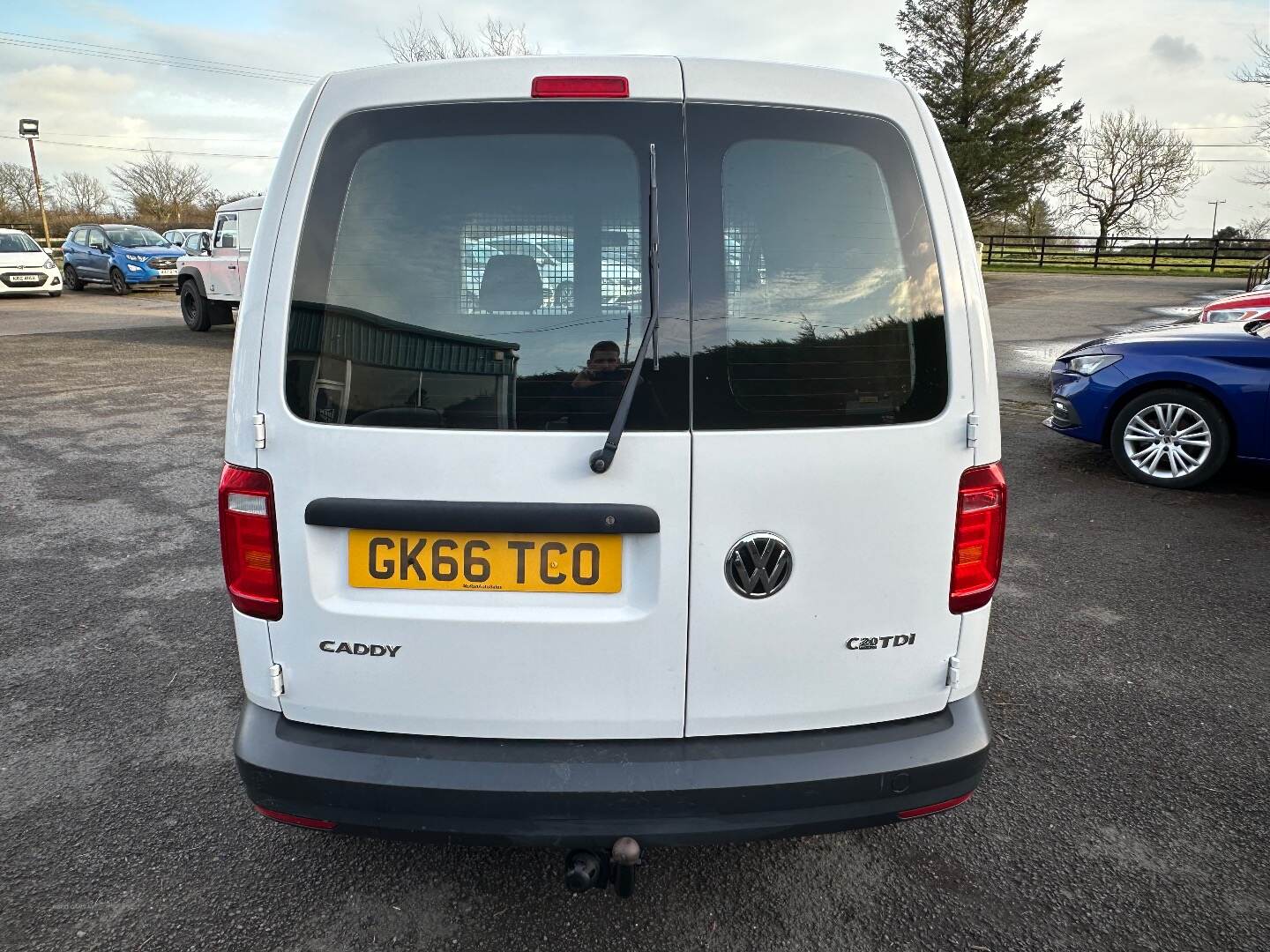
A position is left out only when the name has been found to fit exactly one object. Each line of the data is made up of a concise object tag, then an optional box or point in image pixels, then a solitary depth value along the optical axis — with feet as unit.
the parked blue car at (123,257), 72.95
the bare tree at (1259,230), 146.00
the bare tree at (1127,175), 140.77
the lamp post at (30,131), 96.89
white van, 6.08
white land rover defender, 45.62
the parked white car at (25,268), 73.05
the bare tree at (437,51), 85.51
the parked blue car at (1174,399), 19.12
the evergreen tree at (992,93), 112.16
